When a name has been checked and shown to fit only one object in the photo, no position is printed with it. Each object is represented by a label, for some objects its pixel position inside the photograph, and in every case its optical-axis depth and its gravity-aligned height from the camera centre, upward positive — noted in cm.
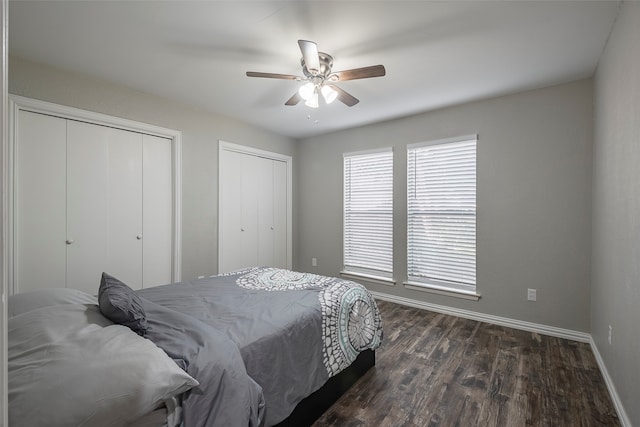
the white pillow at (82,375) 81 -52
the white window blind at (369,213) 411 -4
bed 88 -62
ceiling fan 195 +102
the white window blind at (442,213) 342 -3
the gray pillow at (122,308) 130 -46
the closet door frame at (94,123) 239 +74
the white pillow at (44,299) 152 -50
